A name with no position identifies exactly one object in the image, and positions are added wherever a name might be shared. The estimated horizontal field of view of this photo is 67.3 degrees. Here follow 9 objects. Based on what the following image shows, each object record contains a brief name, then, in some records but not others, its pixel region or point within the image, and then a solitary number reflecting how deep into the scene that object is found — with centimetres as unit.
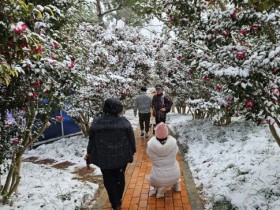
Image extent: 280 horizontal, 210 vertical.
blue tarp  773
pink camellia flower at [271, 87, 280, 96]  260
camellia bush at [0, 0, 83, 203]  199
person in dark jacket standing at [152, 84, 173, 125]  688
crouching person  367
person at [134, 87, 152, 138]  768
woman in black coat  324
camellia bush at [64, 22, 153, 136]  663
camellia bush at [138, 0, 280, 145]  256
